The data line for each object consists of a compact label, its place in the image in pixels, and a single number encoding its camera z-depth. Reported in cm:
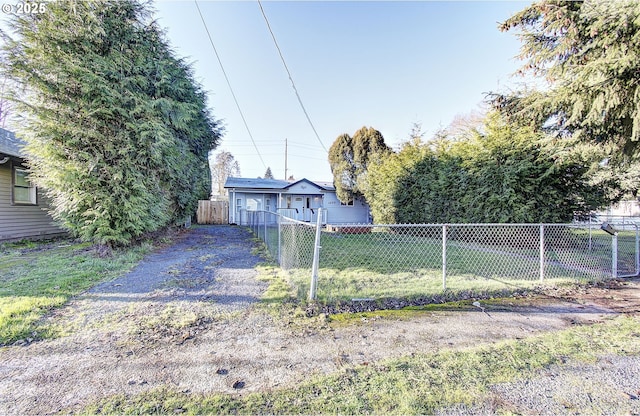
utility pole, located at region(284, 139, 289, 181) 3606
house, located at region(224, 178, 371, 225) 1808
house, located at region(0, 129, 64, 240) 843
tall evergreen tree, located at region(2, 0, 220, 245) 624
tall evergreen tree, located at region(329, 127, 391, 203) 1722
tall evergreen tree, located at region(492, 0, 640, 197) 401
